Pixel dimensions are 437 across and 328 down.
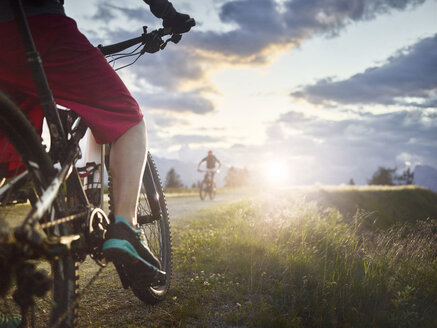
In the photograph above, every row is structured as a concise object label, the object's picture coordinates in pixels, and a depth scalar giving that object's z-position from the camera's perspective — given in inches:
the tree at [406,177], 3025.1
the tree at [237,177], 3147.1
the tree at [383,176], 2687.0
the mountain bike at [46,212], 40.9
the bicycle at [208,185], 628.1
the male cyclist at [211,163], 636.7
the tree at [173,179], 2385.6
